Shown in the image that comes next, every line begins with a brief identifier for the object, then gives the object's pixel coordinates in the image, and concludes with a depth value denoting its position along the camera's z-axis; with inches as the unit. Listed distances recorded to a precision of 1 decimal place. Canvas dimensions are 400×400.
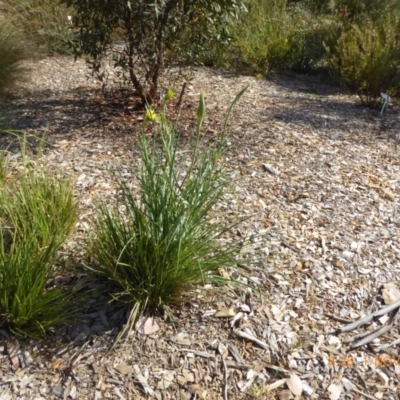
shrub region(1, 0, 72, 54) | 244.4
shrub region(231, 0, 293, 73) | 236.2
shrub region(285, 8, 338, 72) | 250.8
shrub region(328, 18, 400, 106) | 202.4
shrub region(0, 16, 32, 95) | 189.0
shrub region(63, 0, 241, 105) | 150.8
